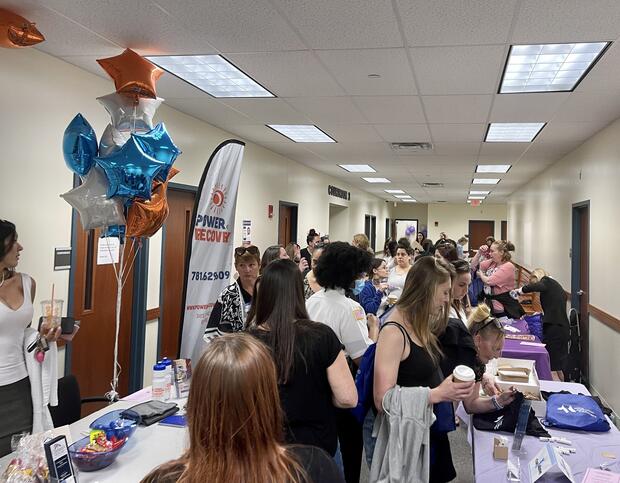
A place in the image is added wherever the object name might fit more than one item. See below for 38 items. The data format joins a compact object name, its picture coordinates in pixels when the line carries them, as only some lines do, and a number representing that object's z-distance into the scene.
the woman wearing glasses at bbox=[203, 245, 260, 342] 3.05
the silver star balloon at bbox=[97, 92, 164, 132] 3.03
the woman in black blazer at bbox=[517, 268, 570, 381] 5.19
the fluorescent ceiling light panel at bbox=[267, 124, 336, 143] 5.65
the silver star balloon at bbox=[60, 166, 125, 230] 2.76
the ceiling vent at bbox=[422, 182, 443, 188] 12.53
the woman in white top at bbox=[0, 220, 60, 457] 2.48
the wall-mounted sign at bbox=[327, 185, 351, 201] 11.17
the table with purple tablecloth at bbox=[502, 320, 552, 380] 4.08
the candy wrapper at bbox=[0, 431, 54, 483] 1.60
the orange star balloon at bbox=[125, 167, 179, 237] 2.87
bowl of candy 1.83
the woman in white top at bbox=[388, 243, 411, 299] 5.43
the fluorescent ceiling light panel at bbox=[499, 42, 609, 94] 3.05
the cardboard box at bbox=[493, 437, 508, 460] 2.13
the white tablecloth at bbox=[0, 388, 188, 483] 1.83
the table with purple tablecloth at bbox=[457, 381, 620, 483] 2.03
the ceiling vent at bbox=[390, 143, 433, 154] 6.63
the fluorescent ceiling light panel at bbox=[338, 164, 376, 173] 9.04
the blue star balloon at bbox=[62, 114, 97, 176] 2.77
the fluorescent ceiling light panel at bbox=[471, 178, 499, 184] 11.05
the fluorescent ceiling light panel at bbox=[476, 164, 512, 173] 8.64
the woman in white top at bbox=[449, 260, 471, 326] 3.47
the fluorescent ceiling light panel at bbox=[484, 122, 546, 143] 5.21
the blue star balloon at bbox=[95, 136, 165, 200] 2.72
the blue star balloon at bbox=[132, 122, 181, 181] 2.85
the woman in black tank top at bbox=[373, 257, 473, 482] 2.05
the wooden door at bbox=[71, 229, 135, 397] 3.73
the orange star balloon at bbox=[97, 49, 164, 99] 3.10
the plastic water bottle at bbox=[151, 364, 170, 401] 2.56
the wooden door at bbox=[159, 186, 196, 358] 4.91
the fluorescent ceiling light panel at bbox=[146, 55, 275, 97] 3.44
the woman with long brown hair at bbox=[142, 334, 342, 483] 0.98
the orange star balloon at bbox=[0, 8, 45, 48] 2.63
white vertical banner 3.28
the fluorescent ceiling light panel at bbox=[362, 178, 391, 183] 11.62
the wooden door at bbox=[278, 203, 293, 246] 7.89
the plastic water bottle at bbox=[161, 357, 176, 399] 2.59
